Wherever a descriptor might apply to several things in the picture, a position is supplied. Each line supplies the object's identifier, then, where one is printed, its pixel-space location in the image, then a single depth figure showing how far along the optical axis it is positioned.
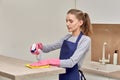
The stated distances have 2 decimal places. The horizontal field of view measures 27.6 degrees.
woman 1.54
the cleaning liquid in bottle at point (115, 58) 2.55
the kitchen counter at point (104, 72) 2.18
